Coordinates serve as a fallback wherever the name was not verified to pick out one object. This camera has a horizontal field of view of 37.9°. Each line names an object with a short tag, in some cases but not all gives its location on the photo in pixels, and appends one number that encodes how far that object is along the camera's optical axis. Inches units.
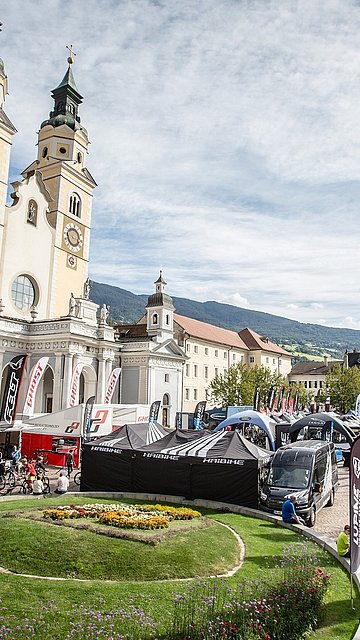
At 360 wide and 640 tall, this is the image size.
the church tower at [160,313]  2166.6
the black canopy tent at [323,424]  1173.1
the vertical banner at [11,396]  966.4
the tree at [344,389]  2802.7
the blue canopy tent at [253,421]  1087.6
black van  682.8
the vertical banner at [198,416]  1641.2
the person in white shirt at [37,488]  781.3
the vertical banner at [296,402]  2272.4
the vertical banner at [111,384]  1498.8
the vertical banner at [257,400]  1601.9
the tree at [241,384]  2501.2
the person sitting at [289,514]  625.0
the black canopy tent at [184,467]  732.7
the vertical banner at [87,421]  1097.9
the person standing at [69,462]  979.3
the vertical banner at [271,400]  1768.1
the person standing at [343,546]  480.4
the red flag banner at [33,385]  1125.7
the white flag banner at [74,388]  1493.6
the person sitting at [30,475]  805.2
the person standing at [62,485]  791.7
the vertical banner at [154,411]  1401.7
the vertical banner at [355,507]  393.4
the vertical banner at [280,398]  1969.5
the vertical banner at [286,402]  1999.5
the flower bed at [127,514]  560.7
